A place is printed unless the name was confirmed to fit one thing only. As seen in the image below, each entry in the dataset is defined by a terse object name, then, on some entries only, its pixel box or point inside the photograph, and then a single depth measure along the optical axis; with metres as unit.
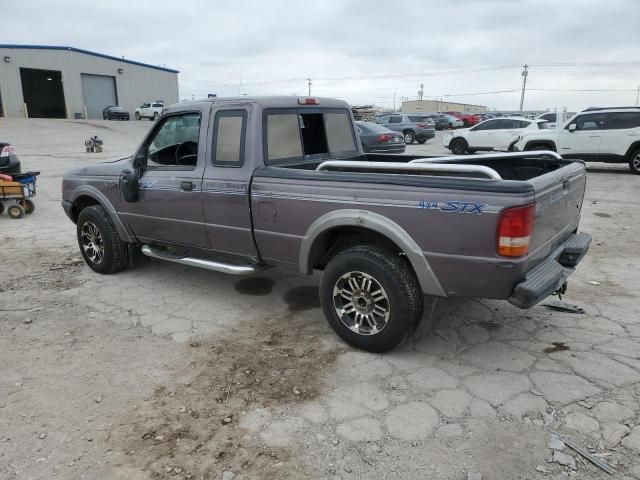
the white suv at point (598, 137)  13.46
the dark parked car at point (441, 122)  41.12
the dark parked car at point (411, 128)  25.78
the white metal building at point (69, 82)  37.59
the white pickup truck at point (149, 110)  43.41
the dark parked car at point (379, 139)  15.37
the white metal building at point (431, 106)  82.38
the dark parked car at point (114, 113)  42.03
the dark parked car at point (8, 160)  9.52
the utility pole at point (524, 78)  74.54
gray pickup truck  3.12
